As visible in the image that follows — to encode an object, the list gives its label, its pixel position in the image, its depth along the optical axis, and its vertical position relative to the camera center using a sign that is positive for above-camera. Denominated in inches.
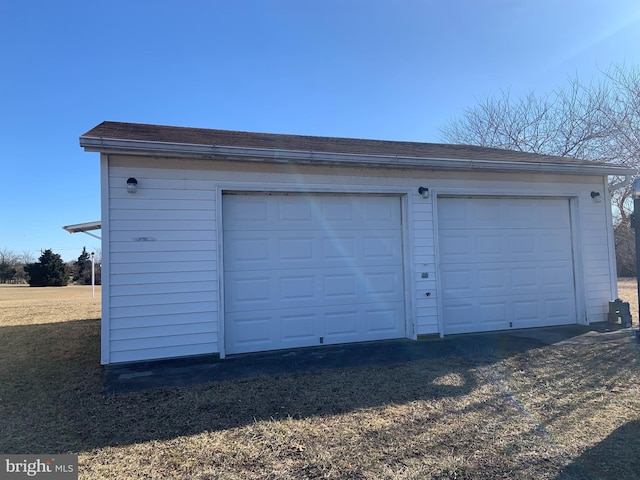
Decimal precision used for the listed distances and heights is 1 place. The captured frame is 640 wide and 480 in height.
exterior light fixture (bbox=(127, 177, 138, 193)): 193.6 +44.2
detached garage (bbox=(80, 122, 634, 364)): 197.5 +15.7
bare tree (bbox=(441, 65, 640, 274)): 455.9 +222.6
